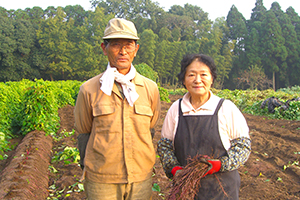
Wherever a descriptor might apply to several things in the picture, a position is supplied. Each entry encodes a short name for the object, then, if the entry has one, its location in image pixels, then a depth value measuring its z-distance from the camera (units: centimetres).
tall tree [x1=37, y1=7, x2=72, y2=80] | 3747
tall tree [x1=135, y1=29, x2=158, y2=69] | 3881
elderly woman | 175
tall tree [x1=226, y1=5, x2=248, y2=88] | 3981
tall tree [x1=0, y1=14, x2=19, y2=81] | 3394
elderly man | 186
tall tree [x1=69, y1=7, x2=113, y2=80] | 3775
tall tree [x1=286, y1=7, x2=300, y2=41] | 3824
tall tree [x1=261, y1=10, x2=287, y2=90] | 3481
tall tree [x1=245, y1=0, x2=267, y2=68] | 3710
